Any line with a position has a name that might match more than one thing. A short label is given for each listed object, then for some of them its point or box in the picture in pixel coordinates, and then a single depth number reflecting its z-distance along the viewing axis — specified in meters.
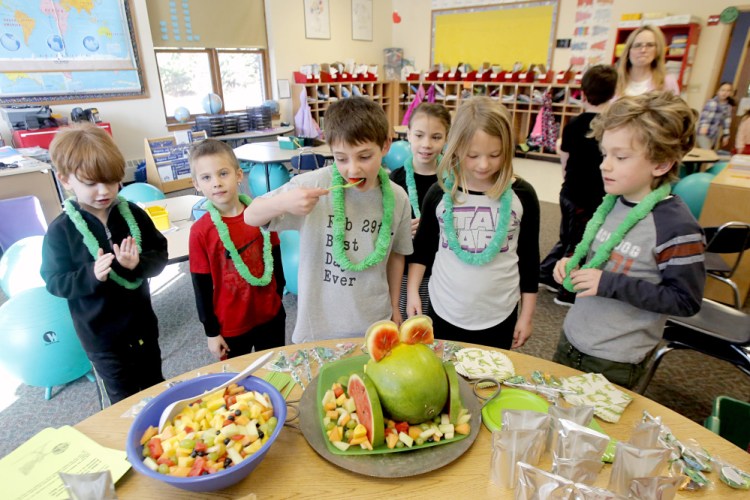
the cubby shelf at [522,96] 7.95
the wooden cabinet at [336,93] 8.47
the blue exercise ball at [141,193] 3.86
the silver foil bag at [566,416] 0.94
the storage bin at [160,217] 2.88
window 6.93
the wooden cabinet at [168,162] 6.34
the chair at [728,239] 2.63
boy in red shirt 1.82
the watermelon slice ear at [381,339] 1.01
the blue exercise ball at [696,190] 4.19
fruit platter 0.93
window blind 6.46
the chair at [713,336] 2.04
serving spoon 0.95
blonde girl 1.54
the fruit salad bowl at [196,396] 0.82
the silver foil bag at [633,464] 0.82
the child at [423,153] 2.21
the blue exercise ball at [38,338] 2.31
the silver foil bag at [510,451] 0.87
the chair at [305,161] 5.10
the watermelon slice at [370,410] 0.92
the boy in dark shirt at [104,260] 1.58
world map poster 5.23
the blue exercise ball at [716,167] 4.66
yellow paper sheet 0.90
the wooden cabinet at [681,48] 6.67
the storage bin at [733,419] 1.49
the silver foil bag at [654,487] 0.78
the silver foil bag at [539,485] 0.75
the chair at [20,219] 3.68
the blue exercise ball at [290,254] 3.12
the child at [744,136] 4.91
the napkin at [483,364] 1.21
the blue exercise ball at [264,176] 5.48
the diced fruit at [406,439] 0.94
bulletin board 8.14
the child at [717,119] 6.55
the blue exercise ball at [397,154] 5.37
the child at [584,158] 3.05
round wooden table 0.90
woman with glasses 3.20
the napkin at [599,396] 1.09
